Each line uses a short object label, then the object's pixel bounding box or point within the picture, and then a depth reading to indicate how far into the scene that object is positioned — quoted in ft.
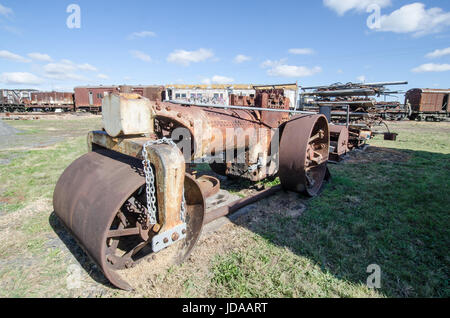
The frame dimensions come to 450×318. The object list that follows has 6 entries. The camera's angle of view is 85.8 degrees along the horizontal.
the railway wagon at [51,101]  110.32
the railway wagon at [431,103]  76.13
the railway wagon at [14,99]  106.22
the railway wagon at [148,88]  95.38
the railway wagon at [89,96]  105.91
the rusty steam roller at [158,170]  6.13
